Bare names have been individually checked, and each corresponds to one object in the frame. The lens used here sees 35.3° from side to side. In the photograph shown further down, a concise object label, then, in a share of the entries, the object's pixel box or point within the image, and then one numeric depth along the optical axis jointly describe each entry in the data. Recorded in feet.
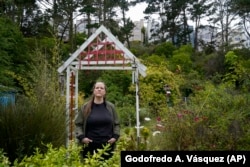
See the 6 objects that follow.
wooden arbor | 18.75
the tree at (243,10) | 79.59
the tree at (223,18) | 87.92
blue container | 13.43
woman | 11.79
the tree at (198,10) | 94.17
